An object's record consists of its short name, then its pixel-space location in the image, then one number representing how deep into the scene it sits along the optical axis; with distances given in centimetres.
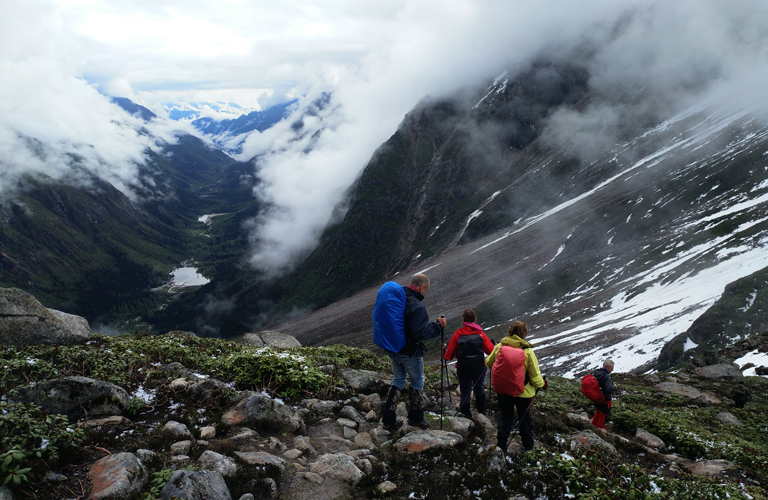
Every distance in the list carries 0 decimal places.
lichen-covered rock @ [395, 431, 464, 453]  873
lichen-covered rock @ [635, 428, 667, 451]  1118
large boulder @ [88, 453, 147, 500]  579
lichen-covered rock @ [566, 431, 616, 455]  925
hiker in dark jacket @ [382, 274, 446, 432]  912
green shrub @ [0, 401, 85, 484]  567
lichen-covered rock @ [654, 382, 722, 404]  1845
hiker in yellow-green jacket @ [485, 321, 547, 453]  885
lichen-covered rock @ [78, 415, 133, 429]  787
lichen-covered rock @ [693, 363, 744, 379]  2325
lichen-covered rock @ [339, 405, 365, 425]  1049
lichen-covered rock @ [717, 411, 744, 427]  1543
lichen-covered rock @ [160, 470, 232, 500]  579
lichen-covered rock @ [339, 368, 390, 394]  1272
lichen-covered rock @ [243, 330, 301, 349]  2177
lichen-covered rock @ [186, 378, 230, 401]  1014
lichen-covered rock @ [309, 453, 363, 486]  766
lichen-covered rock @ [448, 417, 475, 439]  987
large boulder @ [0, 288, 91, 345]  1330
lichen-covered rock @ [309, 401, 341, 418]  1069
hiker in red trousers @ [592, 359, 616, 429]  1252
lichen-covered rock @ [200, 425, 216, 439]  839
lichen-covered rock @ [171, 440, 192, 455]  749
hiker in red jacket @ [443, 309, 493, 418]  1081
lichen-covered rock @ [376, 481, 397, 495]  731
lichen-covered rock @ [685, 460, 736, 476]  930
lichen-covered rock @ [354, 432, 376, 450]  914
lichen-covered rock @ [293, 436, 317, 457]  861
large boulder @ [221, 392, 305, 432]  920
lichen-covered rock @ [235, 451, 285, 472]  741
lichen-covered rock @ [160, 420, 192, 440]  808
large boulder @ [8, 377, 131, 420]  795
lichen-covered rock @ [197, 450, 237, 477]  689
